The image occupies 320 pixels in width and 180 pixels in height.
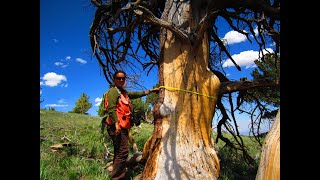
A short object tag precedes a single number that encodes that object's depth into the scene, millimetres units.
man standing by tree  2908
